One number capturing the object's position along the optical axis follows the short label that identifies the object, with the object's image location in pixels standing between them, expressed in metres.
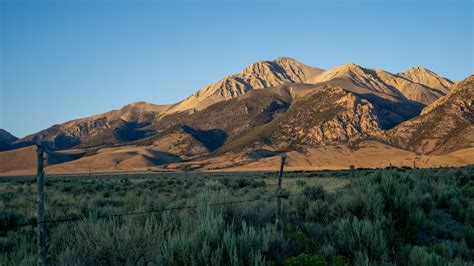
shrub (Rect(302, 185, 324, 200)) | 15.45
